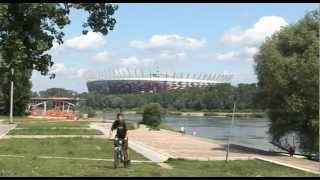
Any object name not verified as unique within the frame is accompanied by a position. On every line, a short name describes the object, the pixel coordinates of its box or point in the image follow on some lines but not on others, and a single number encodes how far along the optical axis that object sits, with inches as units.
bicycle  665.0
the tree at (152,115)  2204.7
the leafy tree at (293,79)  1091.9
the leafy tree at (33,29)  494.6
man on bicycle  667.3
